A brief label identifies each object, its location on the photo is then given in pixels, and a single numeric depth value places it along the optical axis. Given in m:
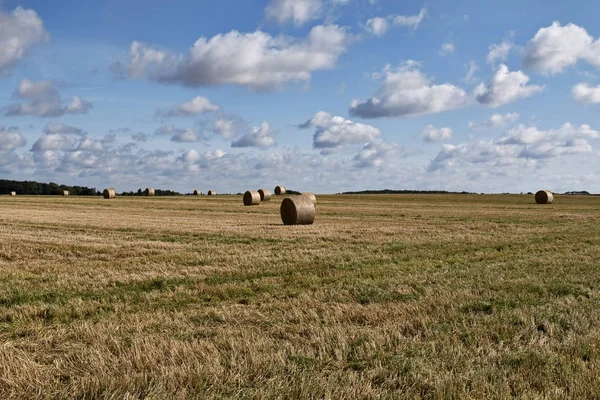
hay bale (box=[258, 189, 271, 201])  56.06
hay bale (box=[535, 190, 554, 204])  58.43
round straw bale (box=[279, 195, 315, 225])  26.98
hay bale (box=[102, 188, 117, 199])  70.44
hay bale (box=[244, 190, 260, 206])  50.06
